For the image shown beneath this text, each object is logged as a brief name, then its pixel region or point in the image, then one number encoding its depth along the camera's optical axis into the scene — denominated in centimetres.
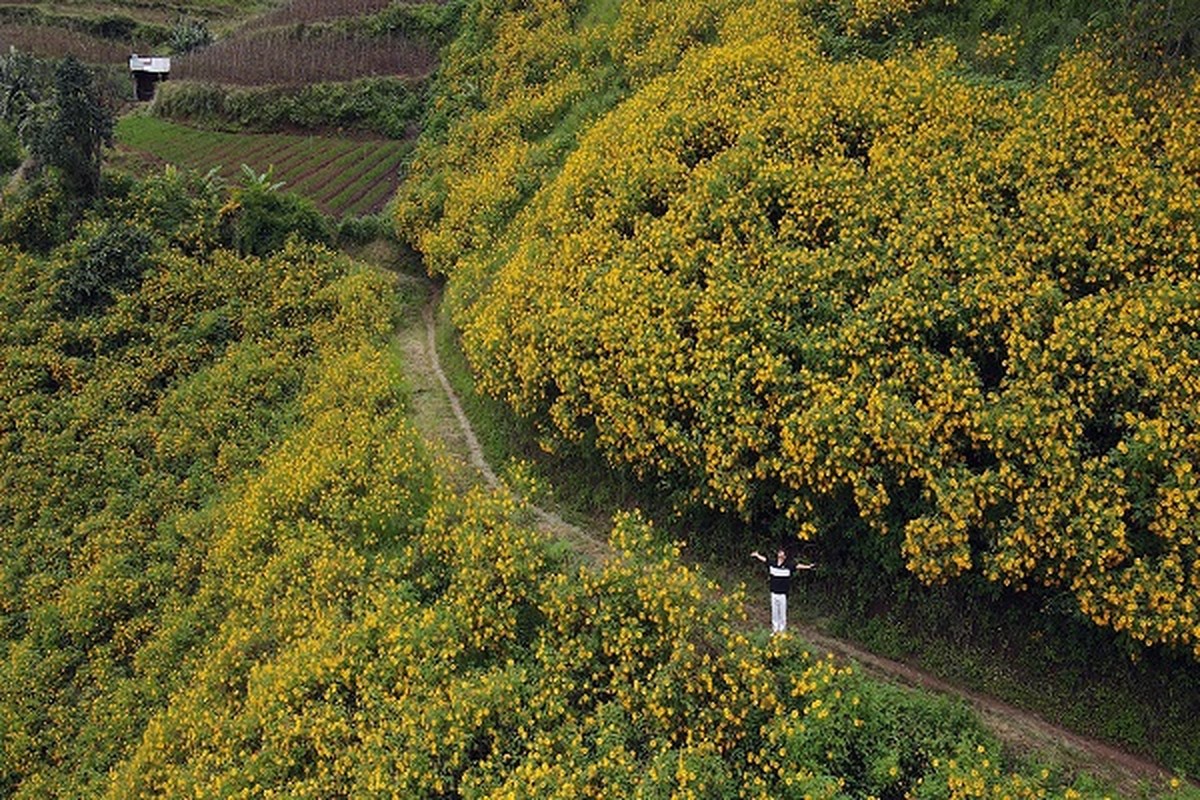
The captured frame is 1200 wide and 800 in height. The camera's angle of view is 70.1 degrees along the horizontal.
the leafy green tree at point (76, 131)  2331
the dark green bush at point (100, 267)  2248
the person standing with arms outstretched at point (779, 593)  1055
